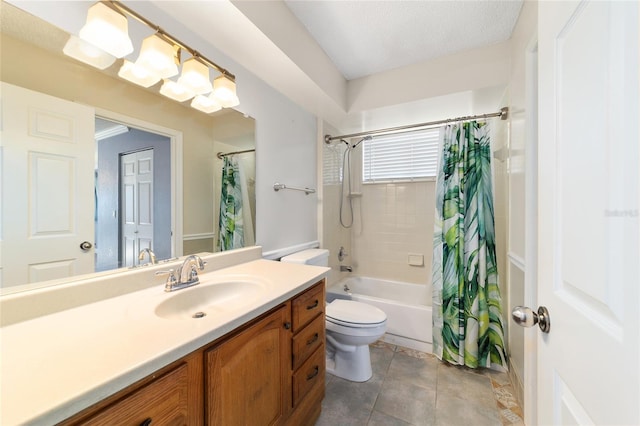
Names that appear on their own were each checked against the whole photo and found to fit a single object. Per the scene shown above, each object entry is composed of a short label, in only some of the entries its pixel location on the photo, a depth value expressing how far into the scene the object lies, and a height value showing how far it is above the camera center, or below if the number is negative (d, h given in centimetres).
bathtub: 203 -93
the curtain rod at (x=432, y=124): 175 +75
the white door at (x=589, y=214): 38 +0
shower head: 263 +81
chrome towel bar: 181 +19
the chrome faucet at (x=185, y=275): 102 -28
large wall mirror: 76 +17
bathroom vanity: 47 -36
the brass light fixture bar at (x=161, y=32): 89 +75
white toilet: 162 -84
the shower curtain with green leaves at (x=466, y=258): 180 -36
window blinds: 268 +64
